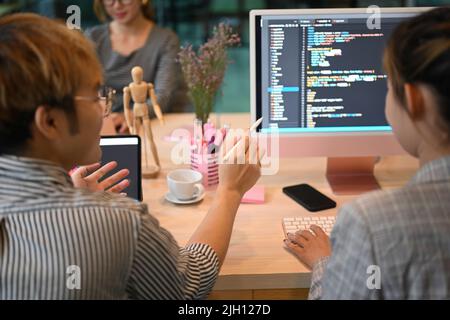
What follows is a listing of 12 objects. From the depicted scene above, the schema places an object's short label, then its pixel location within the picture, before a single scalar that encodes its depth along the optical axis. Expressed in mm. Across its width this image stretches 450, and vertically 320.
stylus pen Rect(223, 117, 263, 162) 1470
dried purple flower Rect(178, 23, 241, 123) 1808
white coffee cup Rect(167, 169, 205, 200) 1642
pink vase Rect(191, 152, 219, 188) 1751
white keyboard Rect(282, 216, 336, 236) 1505
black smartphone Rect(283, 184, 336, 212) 1630
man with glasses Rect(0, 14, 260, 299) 943
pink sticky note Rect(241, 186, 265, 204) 1673
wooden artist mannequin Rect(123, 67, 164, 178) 1776
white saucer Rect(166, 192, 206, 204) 1652
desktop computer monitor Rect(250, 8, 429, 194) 1616
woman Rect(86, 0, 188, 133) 2730
